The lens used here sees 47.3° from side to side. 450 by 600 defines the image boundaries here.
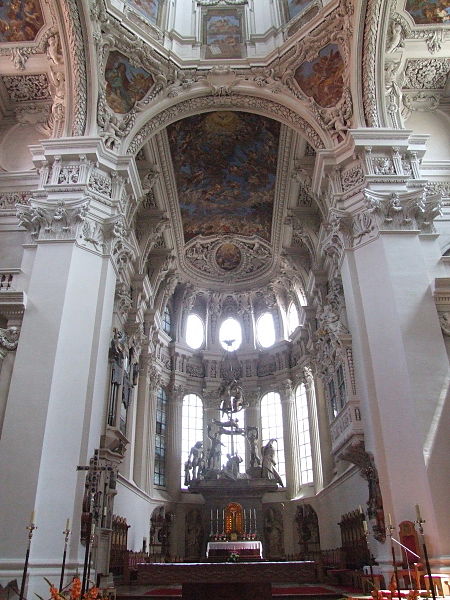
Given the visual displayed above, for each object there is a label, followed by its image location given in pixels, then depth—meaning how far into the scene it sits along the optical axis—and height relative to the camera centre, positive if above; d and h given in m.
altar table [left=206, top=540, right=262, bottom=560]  15.44 +0.45
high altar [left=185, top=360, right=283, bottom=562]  18.81 +2.74
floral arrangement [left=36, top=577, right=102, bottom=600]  6.67 -0.30
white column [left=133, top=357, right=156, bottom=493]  17.91 +4.38
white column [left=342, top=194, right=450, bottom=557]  9.55 +3.72
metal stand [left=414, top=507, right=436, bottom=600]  5.91 -0.25
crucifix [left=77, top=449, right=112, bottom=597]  9.62 +1.33
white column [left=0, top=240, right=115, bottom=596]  9.28 +3.01
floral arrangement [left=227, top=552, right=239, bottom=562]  13.51 +0.17
